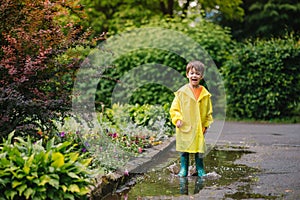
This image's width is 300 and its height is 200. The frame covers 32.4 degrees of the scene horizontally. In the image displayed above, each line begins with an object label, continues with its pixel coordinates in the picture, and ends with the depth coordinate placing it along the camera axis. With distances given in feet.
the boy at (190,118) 19.26
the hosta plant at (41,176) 13.00
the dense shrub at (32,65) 17.08
